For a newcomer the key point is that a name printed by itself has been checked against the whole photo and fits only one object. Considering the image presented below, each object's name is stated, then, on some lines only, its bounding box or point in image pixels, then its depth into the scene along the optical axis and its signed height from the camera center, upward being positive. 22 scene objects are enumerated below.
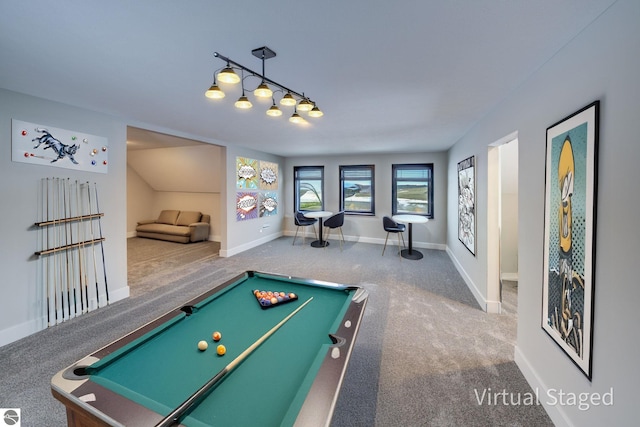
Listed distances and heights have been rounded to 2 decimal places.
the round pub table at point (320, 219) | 6.32 -0.34
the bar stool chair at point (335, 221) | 6.34 -0.39
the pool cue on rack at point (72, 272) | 2.94 -0.77
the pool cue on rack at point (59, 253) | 2.84 -0.53
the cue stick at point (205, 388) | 0.93 -0.75
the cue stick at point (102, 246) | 3.20 -0.52
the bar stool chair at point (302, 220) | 6.50 -0.39
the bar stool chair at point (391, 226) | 5.61 -0.46
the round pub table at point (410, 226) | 5.40 -0.45
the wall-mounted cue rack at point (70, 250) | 2.77 -0.51
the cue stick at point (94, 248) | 3.11 -0.52
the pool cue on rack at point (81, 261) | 3.01 -0.66
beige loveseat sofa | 6.66 -0.58
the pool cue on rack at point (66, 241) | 2.88 -0.41
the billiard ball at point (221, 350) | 1.36 -0.76
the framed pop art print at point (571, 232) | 1.36 -0.16
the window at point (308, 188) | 7.35 +0.49
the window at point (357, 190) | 6.83 +0.41
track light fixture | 1.50 +0.75
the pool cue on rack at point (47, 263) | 2.76 -0.62
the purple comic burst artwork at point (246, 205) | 5.79 +0.00
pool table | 0.99 -0.77
